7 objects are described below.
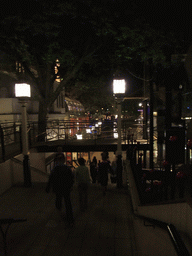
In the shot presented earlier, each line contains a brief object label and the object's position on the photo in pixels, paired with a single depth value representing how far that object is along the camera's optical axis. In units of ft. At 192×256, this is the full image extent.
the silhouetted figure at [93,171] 36.22
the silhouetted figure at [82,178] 17.46
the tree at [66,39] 34.17
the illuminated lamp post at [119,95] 25.29
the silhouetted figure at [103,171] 22.41
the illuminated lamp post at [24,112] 25.39
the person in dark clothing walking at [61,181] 14.70
